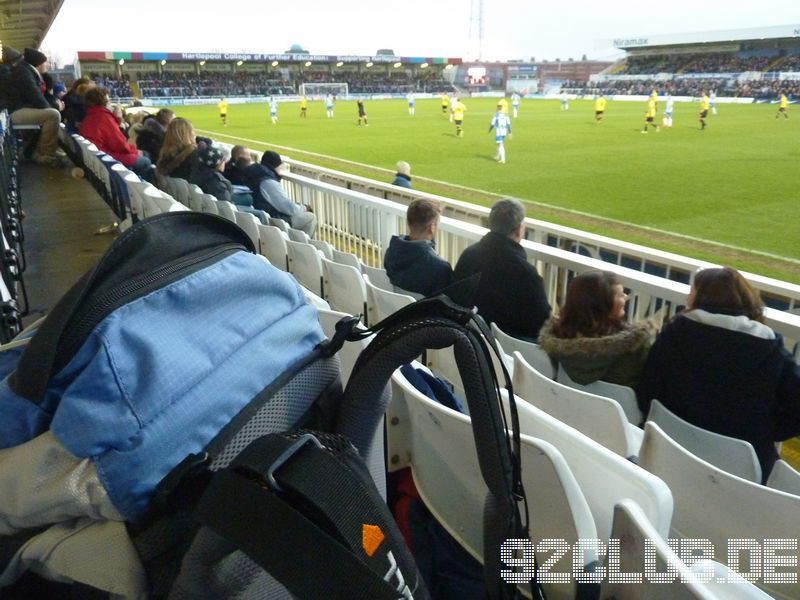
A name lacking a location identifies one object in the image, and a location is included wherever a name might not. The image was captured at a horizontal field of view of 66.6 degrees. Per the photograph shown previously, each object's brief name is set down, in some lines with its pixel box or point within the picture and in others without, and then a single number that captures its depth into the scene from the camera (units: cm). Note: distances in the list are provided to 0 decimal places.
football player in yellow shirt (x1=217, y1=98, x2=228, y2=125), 2631
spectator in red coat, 657
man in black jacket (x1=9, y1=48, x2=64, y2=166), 795
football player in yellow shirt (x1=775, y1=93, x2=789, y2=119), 2495
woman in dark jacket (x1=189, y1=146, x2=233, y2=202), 526
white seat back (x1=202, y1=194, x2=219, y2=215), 468
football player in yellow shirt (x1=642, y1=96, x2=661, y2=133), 2091
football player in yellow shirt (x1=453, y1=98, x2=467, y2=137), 2020
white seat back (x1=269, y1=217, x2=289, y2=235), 495
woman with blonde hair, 549
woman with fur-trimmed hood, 245
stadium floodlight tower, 9256
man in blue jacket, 584
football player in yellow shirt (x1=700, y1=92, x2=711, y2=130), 2152
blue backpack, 74
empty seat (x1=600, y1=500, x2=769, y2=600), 85
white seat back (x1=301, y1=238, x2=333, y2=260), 419
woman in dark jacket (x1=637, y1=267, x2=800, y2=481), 216
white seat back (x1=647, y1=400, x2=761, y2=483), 193
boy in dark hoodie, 354
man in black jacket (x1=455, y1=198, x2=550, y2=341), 321
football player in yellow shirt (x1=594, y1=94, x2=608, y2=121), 2450
